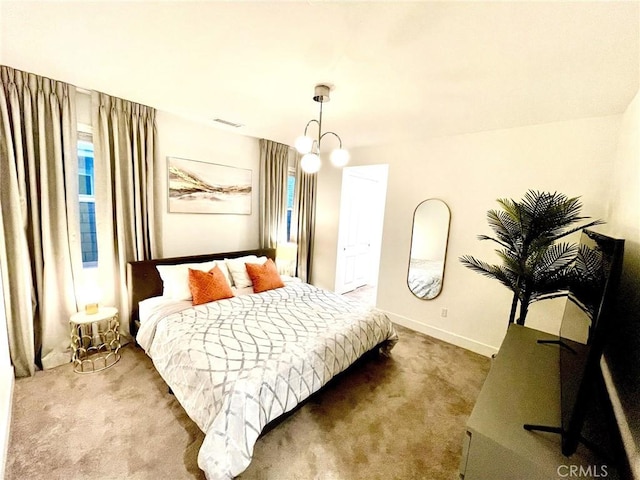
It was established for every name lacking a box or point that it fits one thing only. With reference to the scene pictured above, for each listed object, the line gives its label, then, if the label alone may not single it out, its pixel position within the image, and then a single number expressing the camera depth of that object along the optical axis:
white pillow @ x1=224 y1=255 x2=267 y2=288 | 3.04
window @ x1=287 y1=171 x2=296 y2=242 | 4.36
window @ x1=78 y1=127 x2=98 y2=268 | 2.43
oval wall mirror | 3.12
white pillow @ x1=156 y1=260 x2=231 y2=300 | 2.59
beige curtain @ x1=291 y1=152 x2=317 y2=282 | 4.32
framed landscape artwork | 3.02
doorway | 4.32
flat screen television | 0.81
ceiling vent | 2.95
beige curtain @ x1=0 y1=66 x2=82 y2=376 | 1.97
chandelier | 1.98
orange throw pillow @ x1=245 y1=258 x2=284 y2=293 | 2.95
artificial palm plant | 2.03
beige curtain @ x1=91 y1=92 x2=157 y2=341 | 2.42
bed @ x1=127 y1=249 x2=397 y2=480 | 1.39
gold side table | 2.23
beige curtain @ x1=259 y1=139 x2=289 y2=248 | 3.80
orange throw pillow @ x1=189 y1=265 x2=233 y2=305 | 2.51
